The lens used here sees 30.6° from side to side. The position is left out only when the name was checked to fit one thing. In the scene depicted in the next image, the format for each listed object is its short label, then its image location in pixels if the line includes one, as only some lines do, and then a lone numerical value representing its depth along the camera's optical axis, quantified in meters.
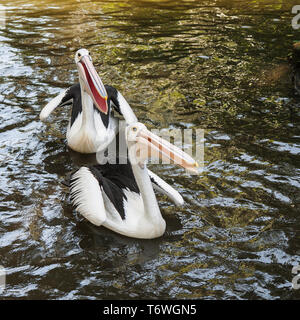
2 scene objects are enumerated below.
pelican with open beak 5.34
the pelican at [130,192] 3.97
